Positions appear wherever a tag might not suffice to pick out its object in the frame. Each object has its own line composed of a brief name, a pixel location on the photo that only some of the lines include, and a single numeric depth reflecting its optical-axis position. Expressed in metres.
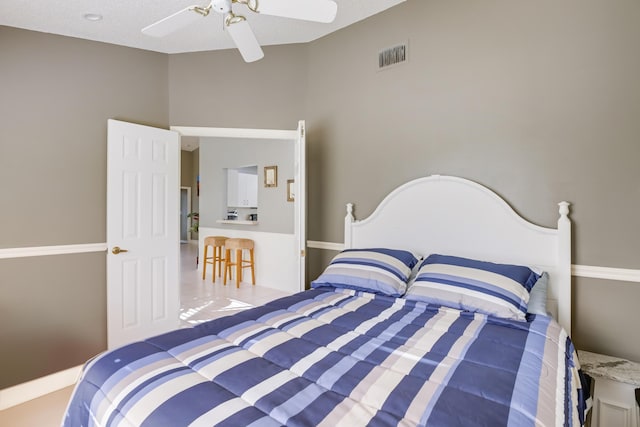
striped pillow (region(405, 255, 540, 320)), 1.88
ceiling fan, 1.72
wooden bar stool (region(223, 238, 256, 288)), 5.36
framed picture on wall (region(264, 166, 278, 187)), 5.43
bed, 1.06
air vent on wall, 2.90
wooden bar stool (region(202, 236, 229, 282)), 5.76
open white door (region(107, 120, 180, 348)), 2.92
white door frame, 3.13
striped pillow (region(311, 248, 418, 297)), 2.31
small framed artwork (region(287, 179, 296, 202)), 5.18
